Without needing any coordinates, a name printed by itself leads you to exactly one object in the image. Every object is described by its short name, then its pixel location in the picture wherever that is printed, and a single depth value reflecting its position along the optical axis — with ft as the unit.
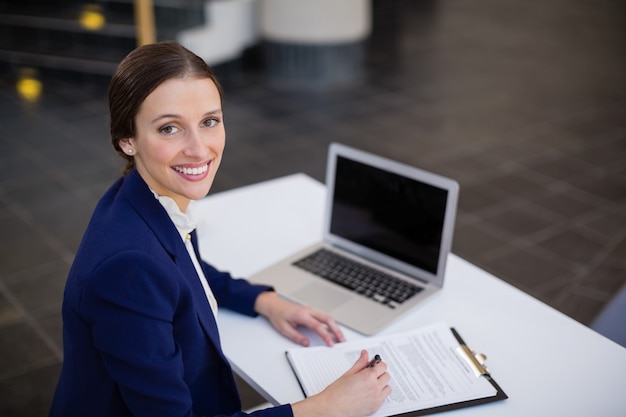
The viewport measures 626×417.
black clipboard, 4.82
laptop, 6.00
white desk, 5.00
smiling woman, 4.24
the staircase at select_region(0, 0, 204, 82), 20.12
